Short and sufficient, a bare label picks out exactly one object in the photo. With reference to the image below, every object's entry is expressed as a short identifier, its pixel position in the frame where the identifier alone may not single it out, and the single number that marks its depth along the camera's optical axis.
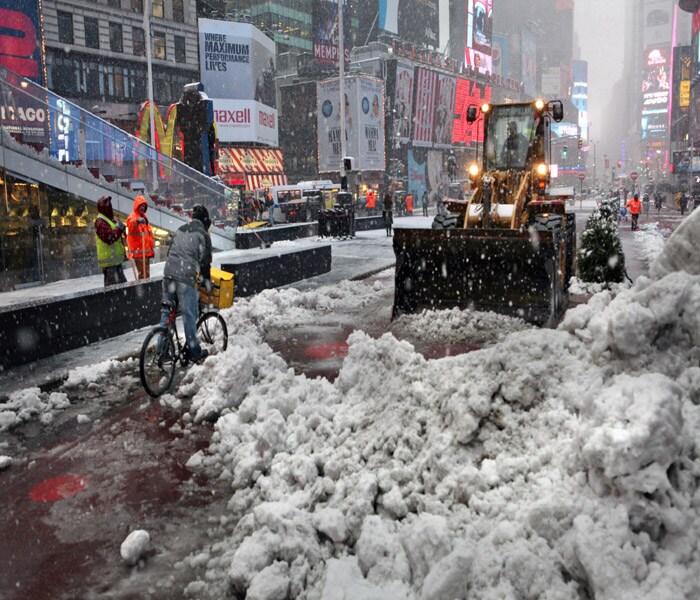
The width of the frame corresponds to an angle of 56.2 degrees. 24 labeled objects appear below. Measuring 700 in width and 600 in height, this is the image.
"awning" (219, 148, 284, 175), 54.81
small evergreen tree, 13.15
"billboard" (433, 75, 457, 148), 77.25
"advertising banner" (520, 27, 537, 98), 159.98
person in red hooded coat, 12.66
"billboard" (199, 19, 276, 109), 52.56
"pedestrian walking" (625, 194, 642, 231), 30.81
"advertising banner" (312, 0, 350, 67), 70.00
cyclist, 7.70
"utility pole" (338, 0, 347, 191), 33.53
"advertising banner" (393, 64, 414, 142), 69.25
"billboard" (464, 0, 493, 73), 108.12
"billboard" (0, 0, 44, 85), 33.12
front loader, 10.13
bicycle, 7.25
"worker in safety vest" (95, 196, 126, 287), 11.70
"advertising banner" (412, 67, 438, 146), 72.81
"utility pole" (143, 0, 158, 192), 28.79
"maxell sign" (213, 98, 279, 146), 53.94
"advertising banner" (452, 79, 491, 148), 81.75
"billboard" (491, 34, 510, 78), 145.25
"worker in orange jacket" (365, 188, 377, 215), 41.37
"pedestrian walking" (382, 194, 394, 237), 29.10
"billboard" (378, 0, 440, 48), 87.12
